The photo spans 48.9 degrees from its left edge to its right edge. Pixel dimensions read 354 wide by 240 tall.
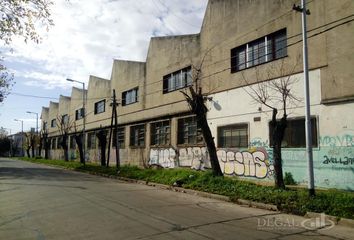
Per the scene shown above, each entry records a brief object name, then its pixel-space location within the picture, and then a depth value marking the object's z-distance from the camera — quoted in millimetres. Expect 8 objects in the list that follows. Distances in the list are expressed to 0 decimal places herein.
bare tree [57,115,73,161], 53656
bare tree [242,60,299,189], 17908
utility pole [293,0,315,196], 12320
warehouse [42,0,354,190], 15734
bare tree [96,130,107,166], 36375
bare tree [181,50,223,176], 18703
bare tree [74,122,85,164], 43000
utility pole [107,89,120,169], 30227
